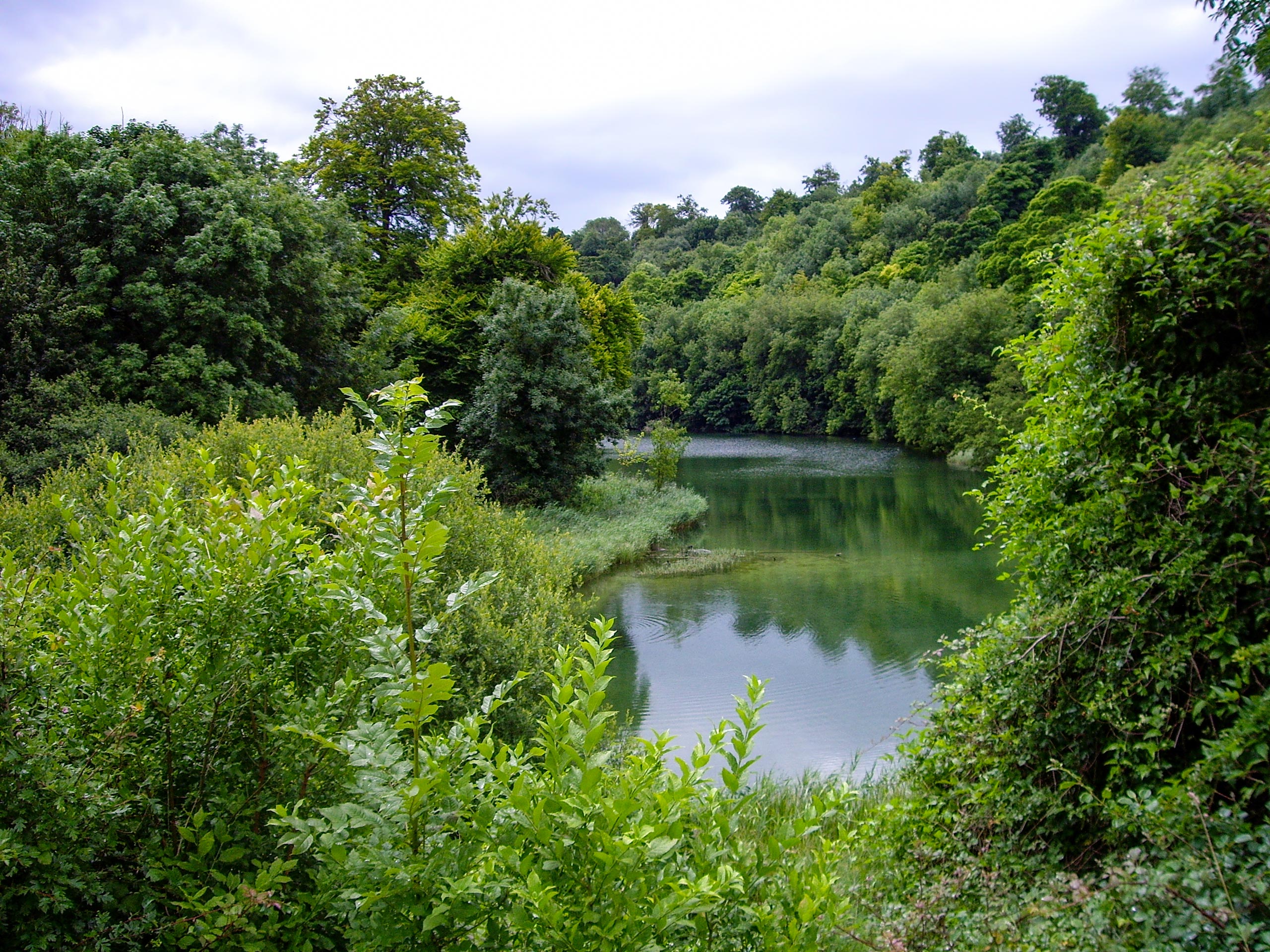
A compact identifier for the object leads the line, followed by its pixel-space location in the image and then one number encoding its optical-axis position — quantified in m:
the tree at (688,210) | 124.44
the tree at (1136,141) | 43.12
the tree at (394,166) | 27.72
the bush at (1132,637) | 2.77
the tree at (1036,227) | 36.81
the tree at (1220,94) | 31.16
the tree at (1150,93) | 49.72
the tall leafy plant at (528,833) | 1.63
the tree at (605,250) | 91.69
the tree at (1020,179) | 53.34
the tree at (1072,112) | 63.75
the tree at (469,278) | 23.50
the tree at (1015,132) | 76.00
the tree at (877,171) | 85.88
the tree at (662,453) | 26.72
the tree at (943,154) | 85.00
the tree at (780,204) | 104.38
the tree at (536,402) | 20.45
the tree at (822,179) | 111.25
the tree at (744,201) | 121.12
